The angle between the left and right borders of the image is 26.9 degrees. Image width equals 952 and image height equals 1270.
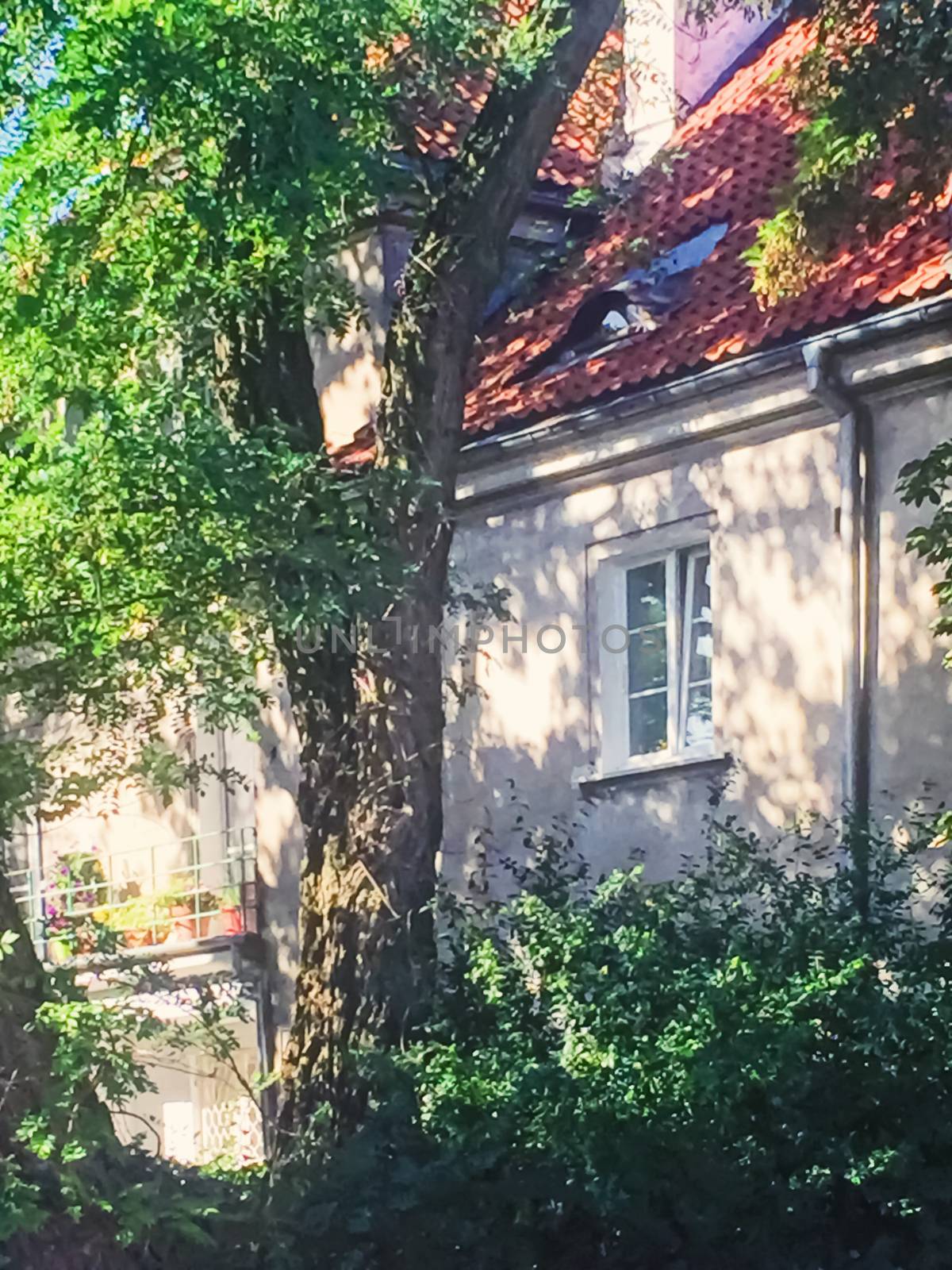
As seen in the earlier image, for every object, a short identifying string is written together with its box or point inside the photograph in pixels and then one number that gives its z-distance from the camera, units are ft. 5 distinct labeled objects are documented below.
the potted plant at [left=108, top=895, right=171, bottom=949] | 47.67
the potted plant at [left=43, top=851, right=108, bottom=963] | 29.32
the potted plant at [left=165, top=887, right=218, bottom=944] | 50.14
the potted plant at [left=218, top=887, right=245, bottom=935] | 49.03
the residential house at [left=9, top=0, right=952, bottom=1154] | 35.35
